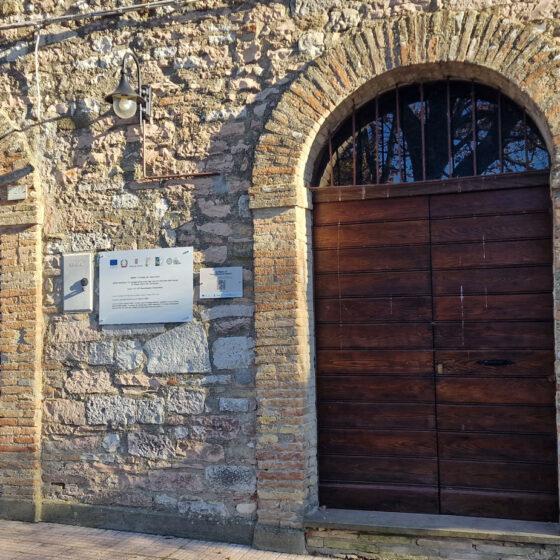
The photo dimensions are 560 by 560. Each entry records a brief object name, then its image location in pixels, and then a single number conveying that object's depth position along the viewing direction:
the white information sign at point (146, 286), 5.38
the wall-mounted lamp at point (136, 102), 5.21
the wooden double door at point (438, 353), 4.80
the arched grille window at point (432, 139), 4.97
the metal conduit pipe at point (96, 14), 5.51
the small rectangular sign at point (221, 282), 5.25
